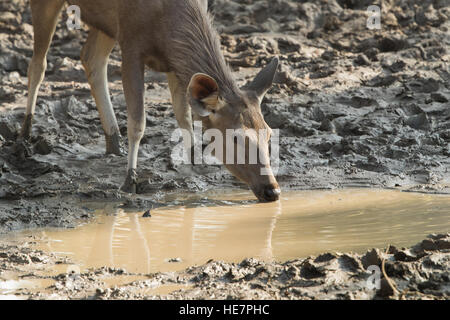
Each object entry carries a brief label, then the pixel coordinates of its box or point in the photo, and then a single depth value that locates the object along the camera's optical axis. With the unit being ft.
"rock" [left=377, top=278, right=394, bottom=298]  27.73
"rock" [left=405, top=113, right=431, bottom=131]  62.34
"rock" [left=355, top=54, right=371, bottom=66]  76.18
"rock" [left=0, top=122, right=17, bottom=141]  60.08
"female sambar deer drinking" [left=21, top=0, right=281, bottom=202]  45.68
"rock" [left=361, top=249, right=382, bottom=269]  30.86
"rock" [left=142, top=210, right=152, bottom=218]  44.75
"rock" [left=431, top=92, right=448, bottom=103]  67.00
